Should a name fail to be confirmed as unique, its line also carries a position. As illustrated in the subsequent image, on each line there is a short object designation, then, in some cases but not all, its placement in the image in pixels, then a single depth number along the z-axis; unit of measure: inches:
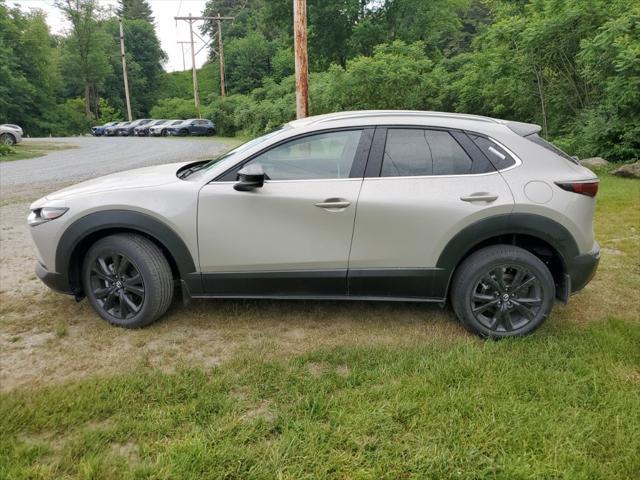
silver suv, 133.3
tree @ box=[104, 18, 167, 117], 2304.4
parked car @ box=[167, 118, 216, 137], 1381.6
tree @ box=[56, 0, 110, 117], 2053.4
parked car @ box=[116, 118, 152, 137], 1483.8
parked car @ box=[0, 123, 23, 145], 834.8
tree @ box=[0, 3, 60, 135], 1577.3
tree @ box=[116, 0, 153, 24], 3130.9
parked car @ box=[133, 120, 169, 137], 1446.9
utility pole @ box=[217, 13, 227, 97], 1649.9
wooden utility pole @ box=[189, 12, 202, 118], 1679.4
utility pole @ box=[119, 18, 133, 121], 1823.7
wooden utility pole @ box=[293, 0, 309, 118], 378.6
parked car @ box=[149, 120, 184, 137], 1405.0
